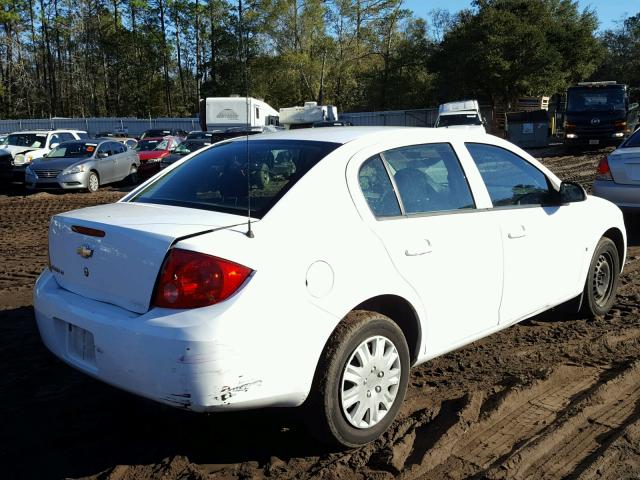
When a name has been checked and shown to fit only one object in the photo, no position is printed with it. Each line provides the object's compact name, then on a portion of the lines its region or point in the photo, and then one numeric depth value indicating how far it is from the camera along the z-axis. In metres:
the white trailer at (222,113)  25.55
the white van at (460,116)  25.50
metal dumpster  29.77
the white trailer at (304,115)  34.12
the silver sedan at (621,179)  8.40
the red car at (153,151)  20.27
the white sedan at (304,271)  2.84
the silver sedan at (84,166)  16.33
